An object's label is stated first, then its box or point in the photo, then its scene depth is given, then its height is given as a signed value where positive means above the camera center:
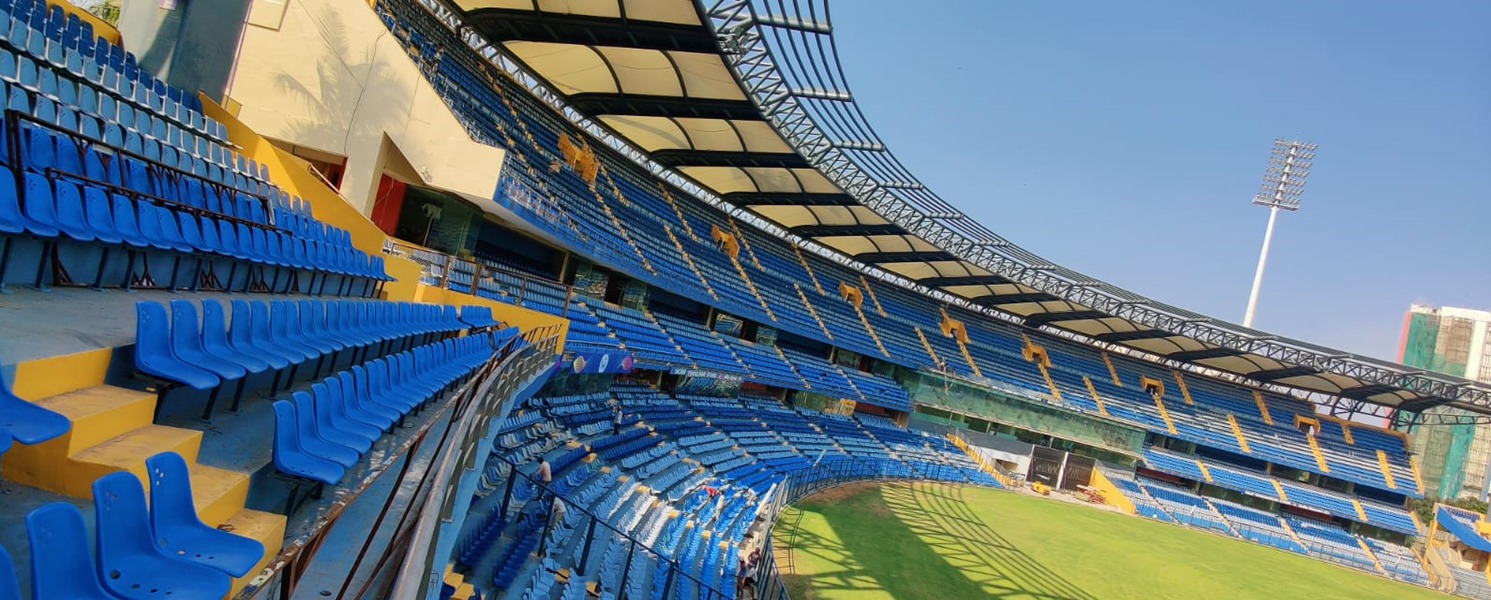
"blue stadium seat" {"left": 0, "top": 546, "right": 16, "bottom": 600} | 1.62 -1.00
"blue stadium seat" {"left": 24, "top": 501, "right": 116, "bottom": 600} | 1.81 -1.07
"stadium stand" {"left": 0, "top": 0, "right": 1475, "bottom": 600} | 2.74 -1.08
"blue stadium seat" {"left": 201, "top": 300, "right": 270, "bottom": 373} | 4.00 -0.91
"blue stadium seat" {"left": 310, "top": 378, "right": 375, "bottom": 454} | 3.93 -1.20
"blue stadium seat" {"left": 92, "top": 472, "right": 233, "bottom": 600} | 2.13 -1.21
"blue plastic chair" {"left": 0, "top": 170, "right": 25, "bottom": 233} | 4.01 -0.49
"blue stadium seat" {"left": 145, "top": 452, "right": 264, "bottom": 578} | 2.43 -1.24
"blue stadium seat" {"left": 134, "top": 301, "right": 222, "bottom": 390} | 3.36 -0.92
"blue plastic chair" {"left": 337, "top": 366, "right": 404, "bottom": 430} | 4.49 -1.20
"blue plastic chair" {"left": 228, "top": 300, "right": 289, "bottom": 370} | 4.30 -0.92
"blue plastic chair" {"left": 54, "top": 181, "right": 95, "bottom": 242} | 4.70 -0.51
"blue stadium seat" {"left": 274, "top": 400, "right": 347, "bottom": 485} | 3.26 -1.18
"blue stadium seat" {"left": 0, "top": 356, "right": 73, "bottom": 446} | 2.19 -0.90
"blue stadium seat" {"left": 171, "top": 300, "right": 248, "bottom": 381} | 3.71 -0.91
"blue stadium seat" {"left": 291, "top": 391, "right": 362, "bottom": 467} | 3.59 -1.18
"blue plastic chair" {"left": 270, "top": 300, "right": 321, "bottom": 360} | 4.85 -0.91
